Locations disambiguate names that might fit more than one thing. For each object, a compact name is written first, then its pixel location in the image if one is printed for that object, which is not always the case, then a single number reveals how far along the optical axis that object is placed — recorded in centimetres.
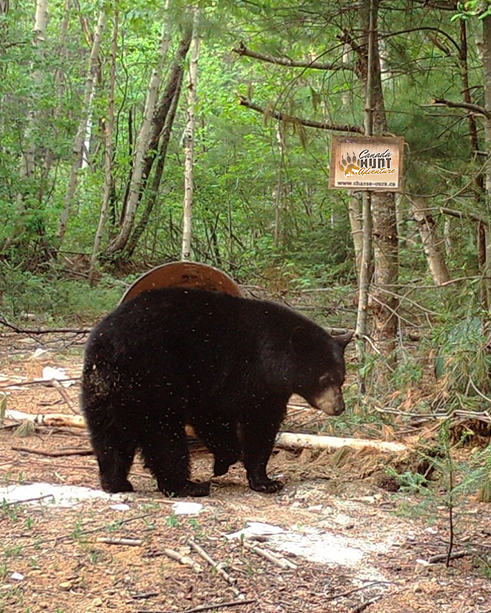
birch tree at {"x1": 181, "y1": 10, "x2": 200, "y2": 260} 1321
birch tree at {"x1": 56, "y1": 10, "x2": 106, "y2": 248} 1580
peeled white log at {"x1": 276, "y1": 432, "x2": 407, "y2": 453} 569
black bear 510
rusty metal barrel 687
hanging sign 648
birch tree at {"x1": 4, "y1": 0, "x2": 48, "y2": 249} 1354
